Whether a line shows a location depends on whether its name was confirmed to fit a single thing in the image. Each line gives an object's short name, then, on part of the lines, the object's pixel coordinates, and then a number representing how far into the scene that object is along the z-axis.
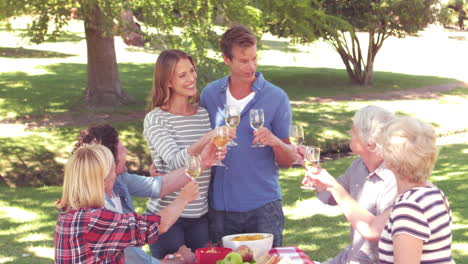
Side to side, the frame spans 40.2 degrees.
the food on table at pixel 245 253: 3.78
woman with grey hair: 3.06
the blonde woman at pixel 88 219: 3.40
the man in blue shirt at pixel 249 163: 4.42
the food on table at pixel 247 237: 4.04
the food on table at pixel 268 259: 3.84
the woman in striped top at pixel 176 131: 4.32
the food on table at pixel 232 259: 3.57
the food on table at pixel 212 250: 3.85
